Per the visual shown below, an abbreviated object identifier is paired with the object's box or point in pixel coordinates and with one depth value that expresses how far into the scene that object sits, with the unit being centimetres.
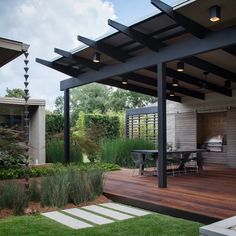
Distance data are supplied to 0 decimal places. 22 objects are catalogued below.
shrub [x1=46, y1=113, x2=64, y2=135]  1155
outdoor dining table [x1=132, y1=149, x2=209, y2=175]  684
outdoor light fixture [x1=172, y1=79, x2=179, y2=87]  817
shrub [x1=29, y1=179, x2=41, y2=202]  472
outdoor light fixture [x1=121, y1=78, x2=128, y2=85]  848
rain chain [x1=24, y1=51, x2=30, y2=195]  485
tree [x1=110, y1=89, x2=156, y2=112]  2476
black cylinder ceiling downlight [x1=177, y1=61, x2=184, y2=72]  646
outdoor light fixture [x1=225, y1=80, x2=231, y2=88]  809
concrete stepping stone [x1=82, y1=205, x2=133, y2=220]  411
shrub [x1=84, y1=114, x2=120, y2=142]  1282
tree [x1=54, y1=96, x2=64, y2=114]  2938
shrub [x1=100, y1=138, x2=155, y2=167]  910
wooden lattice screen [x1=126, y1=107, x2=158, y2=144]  1162
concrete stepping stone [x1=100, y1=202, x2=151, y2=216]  429
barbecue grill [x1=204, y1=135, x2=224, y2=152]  942
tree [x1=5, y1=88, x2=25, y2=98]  2307
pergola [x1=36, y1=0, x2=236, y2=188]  470
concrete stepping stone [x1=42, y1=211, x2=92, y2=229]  375
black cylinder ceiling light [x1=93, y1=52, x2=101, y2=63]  658
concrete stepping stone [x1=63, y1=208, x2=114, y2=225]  393
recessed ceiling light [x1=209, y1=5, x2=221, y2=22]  432
